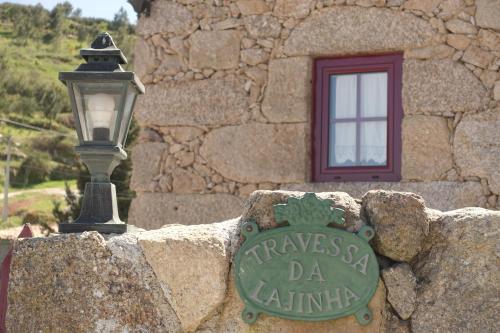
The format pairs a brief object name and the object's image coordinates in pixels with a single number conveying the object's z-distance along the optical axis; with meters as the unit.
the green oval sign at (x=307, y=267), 2.98
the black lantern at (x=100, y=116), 3.34
